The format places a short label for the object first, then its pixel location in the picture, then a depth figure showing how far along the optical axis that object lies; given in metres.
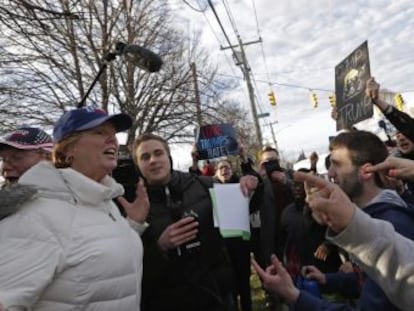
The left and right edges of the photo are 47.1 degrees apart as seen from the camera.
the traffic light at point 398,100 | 16.75
